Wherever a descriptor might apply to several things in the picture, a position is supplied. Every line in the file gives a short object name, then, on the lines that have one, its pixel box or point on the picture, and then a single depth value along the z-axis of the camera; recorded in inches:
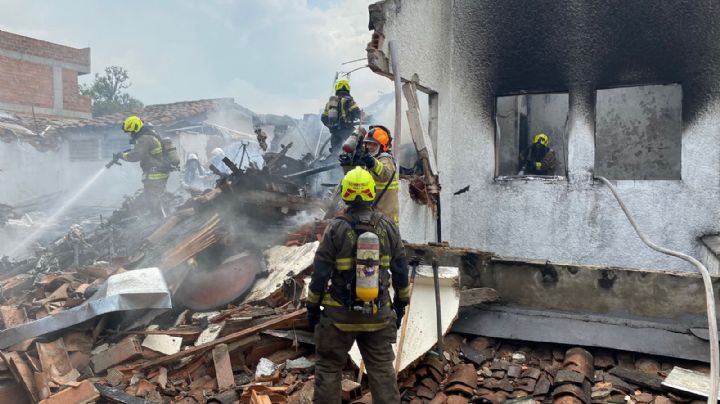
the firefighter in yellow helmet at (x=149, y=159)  364.5
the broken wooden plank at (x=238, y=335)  185.0
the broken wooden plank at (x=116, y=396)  163.6
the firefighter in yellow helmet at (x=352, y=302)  135.8
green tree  1393.9
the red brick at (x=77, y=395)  161.2
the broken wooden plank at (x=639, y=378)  159.2
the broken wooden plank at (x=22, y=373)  174.2
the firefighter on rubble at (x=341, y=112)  335.9
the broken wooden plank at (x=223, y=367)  171.6
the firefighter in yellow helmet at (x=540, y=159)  371.2
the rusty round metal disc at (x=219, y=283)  234.8
